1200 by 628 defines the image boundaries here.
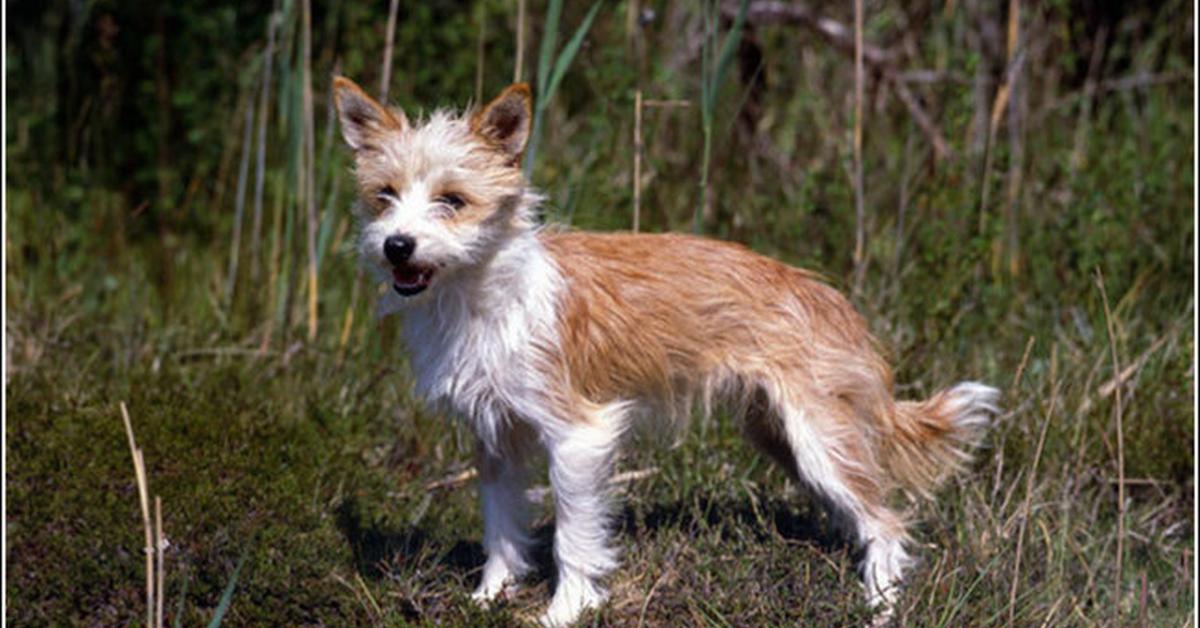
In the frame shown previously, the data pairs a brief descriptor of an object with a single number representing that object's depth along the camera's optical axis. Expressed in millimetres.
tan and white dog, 4609
